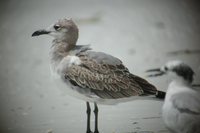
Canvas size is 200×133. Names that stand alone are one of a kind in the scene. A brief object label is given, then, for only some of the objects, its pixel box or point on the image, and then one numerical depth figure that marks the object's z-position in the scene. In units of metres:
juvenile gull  13.29
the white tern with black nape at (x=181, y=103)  11.65
